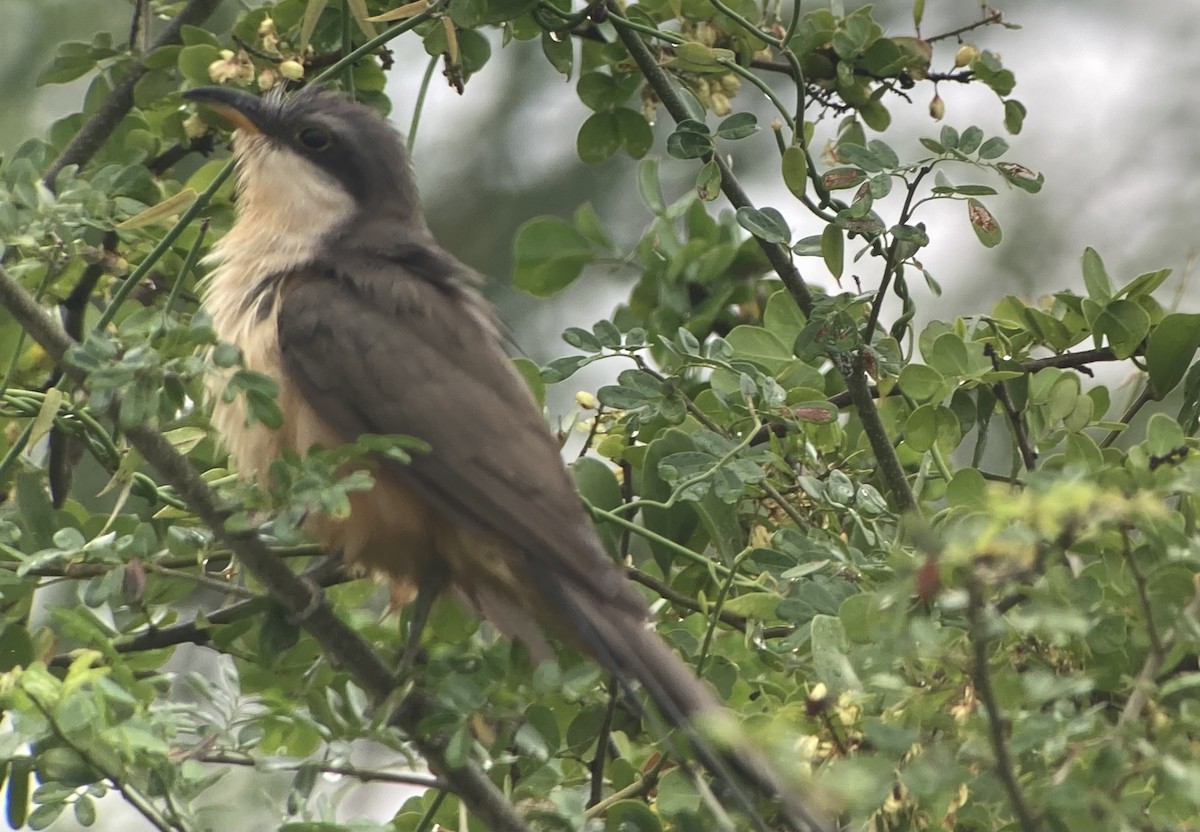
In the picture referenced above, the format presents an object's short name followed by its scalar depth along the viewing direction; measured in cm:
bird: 533
